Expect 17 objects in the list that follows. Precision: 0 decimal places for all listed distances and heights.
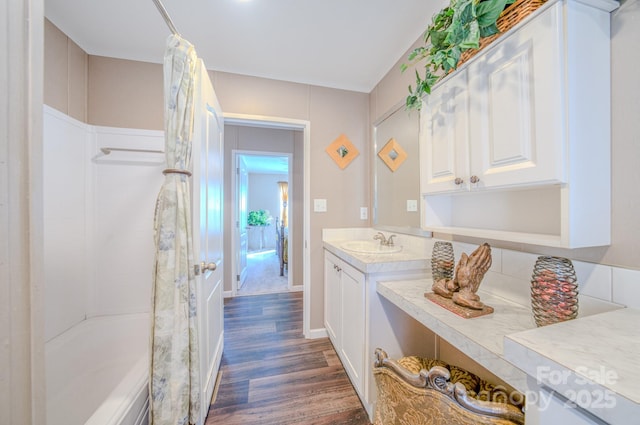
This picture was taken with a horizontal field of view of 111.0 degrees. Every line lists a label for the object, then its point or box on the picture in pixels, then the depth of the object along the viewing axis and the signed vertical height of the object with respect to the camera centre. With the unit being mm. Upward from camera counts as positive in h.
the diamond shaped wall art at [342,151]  2174 +607
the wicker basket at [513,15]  723 +679
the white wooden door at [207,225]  1191 -79
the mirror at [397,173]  1661 +330
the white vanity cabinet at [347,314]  1347 -737
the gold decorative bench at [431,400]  613 -573
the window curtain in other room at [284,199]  4888 +326
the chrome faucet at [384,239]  1756 -233
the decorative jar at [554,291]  658 -246
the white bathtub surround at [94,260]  1317 -357
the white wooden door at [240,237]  3211 -409
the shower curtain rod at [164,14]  1076 +1010
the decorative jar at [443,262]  1120 -260
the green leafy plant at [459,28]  775 +694
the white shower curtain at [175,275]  998 -296
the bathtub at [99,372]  958 -925
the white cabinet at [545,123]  657 +299
